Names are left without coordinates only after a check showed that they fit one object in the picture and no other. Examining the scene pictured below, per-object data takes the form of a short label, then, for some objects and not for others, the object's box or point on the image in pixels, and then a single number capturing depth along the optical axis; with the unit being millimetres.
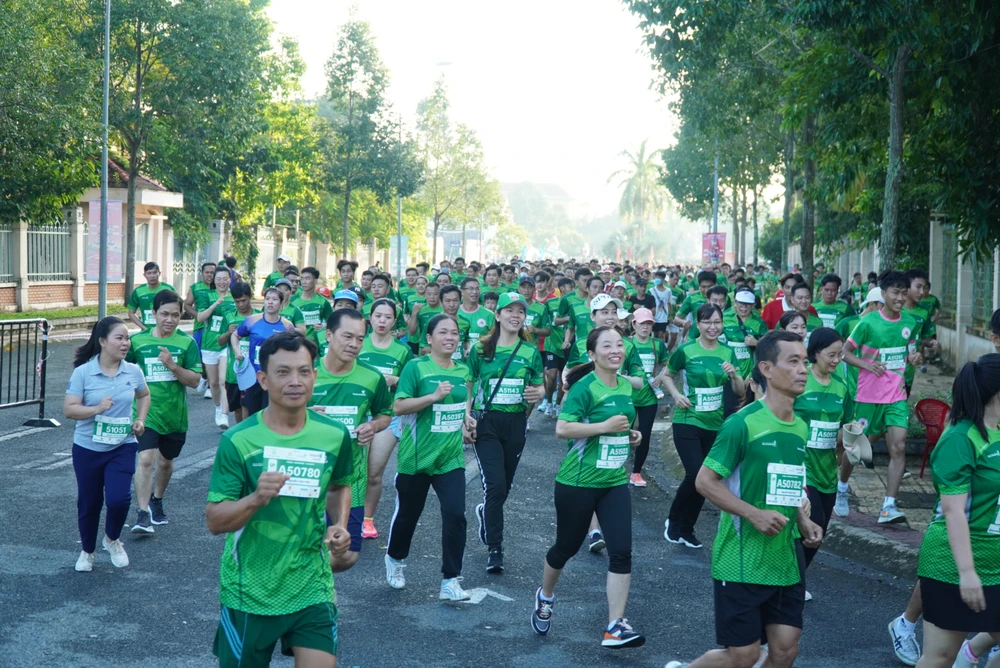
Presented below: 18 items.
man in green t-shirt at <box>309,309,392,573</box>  6547
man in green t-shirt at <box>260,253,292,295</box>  15031
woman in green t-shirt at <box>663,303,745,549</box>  8766
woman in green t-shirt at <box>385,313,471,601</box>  7148
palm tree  102438
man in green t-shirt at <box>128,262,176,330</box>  13586
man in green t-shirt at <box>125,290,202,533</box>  8438
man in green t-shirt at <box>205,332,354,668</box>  4121
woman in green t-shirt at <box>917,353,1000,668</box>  4602
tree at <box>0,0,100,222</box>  21875
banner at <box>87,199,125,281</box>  26734
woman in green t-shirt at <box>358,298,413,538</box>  8195
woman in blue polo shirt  7395
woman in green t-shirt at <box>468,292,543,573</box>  7805
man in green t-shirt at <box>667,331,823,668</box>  4695
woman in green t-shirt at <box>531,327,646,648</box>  6375
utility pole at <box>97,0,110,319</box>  24972
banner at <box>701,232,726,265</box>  47188
